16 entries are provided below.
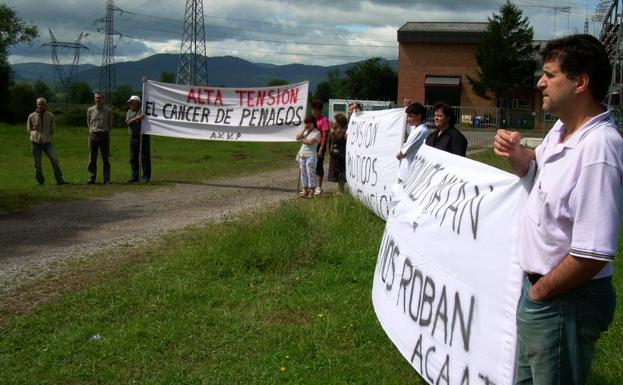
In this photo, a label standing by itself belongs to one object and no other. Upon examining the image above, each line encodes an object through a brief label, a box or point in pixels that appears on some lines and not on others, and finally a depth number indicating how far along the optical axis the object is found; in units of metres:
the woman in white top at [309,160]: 12.57
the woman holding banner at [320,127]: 12.98
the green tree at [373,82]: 93.20
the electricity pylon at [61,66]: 102.50
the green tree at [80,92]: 107.50
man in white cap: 15.12
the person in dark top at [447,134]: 7.87
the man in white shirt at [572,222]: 2.48
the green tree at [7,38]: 52.66
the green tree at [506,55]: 67.19
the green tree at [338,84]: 95.94
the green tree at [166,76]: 79.15
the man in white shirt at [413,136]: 8.66
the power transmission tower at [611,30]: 33.19
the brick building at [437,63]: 73.19
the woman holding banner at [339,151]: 13.15
